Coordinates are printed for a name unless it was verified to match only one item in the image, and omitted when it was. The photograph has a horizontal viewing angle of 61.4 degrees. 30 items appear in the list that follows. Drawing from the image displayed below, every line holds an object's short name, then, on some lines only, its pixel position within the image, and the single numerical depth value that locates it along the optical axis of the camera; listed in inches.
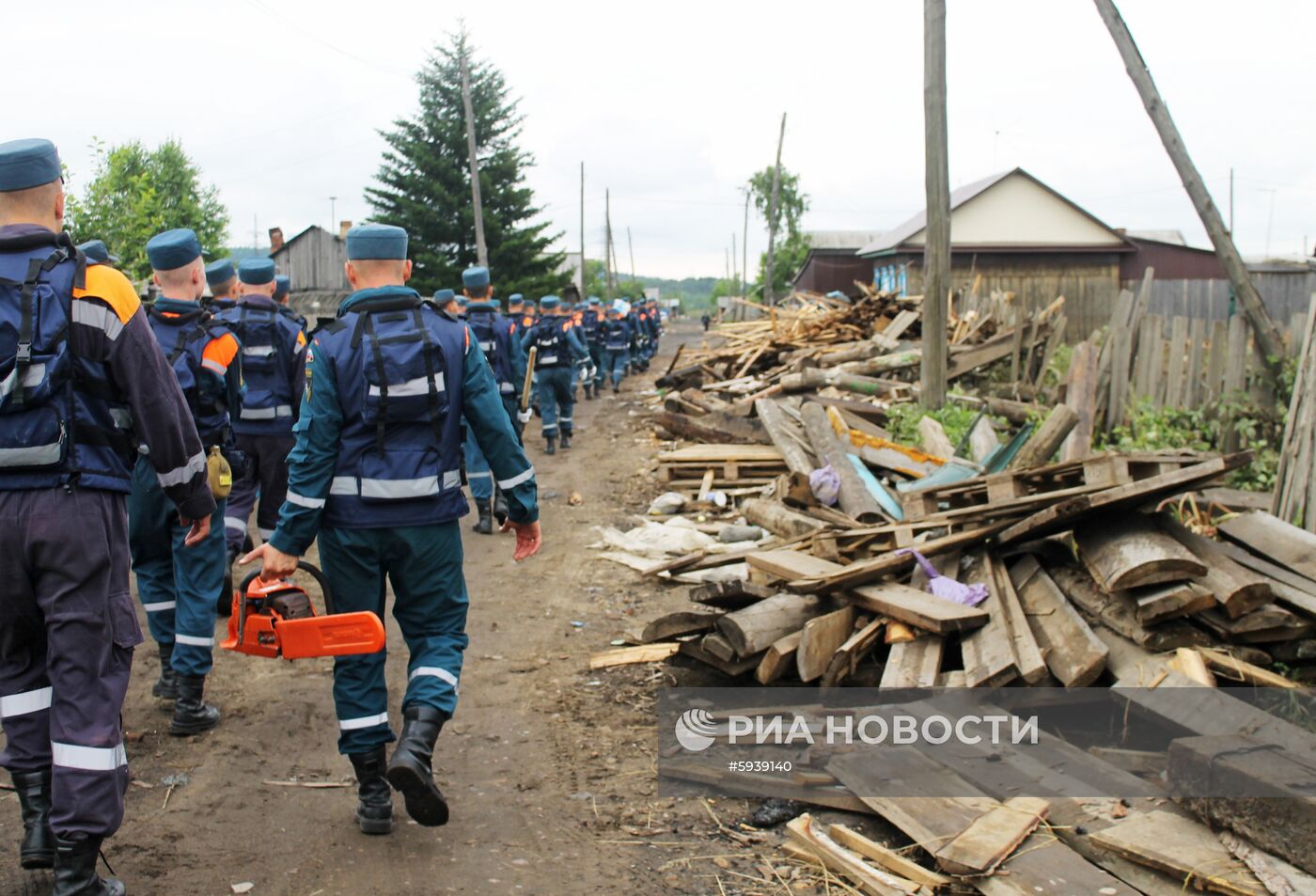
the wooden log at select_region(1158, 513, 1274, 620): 195.6
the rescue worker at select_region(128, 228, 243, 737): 210.8
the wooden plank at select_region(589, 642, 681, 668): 247.8
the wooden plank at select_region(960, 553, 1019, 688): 191.2
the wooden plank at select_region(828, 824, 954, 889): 144.3
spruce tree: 1608.0
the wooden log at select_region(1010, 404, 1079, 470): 299.4
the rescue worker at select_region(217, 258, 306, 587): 267.4
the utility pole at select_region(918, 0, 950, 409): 496.4
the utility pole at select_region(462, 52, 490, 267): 1149.1
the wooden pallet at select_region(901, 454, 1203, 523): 231.9
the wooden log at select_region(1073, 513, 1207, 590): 196.2
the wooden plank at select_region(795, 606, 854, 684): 204.5
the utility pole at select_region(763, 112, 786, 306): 1718.9
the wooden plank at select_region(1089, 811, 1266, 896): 135.7
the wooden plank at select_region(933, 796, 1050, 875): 143.5
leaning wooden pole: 434.3
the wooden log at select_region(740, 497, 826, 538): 343.6
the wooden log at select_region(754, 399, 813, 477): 436.1
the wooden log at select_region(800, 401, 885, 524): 342.6
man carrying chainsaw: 162.4
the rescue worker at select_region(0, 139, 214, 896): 134.6
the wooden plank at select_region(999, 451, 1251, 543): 211.5
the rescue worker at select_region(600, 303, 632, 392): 1055.0
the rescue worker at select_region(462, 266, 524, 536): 462.6
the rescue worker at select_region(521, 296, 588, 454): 588.7
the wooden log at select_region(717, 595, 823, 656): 210.5
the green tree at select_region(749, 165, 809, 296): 3164.4
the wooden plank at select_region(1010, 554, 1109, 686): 194.9
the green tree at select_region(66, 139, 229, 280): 903.1
